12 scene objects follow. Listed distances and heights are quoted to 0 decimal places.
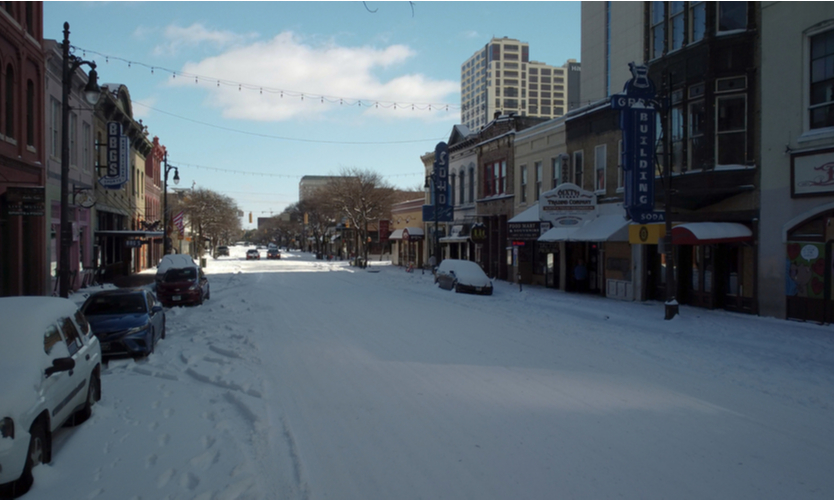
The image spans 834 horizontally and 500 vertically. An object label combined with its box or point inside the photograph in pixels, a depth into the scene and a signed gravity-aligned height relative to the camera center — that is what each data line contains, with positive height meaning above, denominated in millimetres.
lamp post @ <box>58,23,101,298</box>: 15500 +2390
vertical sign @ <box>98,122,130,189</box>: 31125 +4506
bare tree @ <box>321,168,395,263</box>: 58188 +4775
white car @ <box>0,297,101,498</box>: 5561 -1406
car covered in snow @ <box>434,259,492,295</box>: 27062 -1381
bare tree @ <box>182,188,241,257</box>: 62250 +3537
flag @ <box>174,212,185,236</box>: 44125 +1683
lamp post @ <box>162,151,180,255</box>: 40219 +4345
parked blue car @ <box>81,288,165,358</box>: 11945 -1502
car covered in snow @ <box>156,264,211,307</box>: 21938 -1509
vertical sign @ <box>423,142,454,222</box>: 41719 +3955
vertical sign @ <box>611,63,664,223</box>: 19141 +3133
